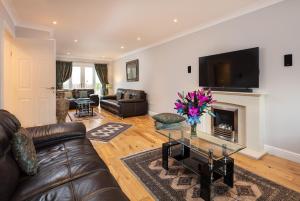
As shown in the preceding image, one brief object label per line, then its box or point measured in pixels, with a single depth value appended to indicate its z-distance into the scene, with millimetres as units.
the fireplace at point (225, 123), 3135
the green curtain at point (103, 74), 8742
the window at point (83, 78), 8297
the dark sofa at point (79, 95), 7794
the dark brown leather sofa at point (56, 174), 1044
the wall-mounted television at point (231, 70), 2865
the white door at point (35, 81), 3512
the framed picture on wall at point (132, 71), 6645
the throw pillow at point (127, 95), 6423
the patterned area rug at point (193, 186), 1714
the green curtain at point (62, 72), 7742
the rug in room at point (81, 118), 5417
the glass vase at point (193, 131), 2145
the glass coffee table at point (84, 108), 5918
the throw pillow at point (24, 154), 1327
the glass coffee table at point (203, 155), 1664
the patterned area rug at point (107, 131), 3566
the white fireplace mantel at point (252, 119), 2719
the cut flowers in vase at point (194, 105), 1968
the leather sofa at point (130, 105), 5488
